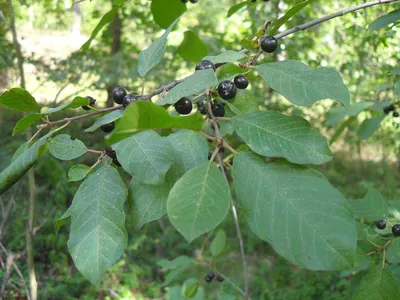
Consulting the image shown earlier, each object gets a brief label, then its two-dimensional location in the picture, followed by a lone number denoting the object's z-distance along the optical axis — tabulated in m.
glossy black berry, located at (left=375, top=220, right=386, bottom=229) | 0.38
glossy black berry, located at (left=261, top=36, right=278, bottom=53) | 0.25
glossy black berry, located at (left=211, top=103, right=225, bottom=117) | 0.24
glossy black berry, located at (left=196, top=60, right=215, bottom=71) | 0.23
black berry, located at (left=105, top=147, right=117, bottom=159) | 0.23
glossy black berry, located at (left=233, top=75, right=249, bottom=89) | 0.24
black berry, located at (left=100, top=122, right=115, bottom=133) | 0.24
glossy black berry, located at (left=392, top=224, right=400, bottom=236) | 0.35
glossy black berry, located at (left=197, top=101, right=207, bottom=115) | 0.24
